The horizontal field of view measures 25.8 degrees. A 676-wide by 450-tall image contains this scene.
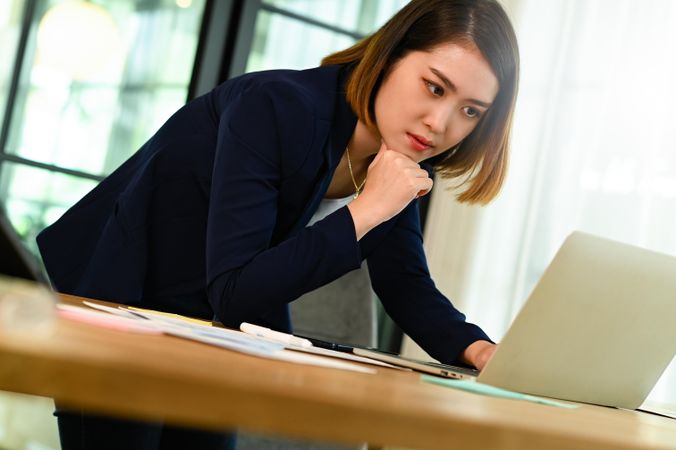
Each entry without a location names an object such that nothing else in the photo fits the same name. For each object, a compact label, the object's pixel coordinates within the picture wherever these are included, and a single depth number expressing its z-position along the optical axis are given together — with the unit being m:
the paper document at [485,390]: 1.80
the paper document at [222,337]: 1.70
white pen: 2.03
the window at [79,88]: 4.84
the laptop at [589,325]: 1.95
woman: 2.24
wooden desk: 1.21
